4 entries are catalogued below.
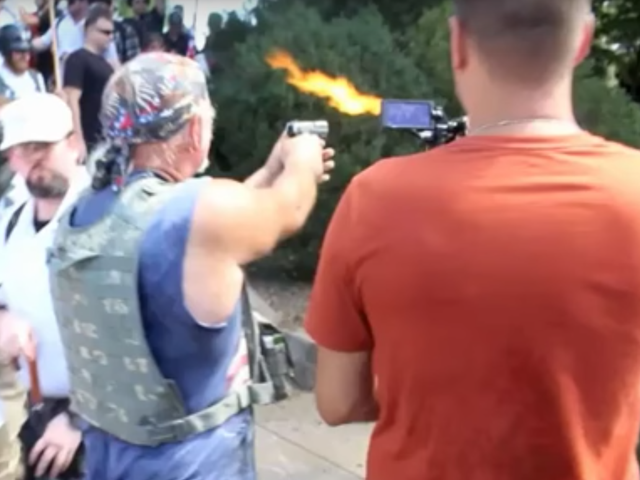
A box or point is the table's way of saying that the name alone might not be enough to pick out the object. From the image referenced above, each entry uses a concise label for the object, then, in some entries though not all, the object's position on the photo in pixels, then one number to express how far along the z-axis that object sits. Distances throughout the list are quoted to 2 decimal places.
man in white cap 3.51
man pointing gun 2.49
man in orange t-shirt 1.84
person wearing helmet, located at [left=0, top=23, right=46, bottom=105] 6.77
